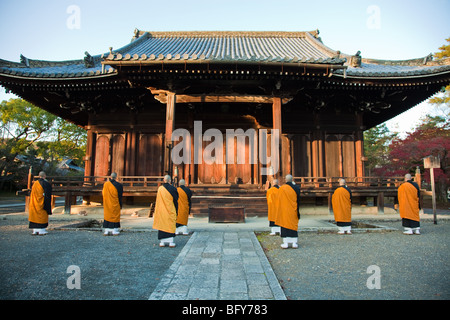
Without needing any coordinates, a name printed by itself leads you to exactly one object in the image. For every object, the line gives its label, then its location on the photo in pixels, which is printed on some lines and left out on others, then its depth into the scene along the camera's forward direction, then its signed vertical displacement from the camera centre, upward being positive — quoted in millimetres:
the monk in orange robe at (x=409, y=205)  7035 -754
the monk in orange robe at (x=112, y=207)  6824 -802
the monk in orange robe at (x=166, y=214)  5562 -817
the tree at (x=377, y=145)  28719 +4361
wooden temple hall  8961 +3396
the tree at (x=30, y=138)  26953 +4588
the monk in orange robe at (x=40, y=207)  6812 -818
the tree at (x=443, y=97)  22534 +7463
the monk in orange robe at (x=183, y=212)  6867 -954
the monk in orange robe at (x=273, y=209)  6848 -873
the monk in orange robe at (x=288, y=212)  5469 -757
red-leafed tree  17562 +2086
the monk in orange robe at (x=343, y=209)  7090 -863
